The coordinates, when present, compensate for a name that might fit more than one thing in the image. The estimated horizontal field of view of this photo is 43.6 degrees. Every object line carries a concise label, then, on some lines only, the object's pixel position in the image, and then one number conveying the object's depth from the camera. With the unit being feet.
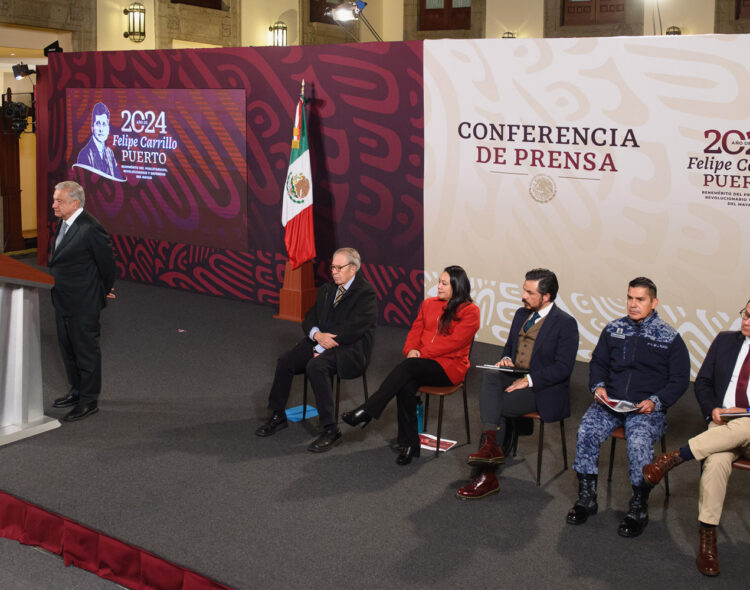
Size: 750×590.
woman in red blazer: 15.87
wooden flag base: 27.04
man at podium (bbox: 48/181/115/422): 17.63
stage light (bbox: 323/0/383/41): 28.68
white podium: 16.29
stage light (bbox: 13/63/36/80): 33.09
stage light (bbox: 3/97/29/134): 36.35
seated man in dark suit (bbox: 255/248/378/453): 16.85
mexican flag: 26.14
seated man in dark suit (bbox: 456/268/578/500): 14.64
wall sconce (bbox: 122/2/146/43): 42.57
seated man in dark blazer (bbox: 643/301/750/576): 12.25
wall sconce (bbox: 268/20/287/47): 50.29
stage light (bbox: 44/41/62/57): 33.65
